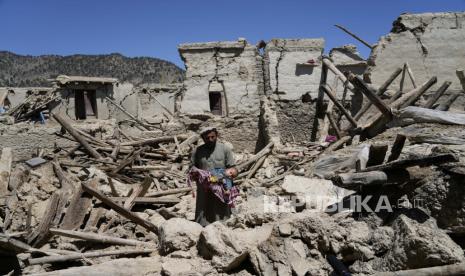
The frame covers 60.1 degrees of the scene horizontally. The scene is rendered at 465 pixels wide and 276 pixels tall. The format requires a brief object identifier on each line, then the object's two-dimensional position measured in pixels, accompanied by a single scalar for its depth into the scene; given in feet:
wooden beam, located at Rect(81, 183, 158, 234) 16.81
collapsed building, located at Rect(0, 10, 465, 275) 10.32
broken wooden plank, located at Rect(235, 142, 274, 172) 31.11
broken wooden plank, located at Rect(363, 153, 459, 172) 10.08
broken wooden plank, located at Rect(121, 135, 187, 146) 34.15
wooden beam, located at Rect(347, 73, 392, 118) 22.97
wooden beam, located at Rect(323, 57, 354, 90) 30.27
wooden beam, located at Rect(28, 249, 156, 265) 13.70
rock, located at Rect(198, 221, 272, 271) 10.33
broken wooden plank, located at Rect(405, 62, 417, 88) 28.50
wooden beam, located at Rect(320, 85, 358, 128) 25.79
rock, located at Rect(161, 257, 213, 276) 10.22
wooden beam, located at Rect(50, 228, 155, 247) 15.37
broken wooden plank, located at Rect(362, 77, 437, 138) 24.23
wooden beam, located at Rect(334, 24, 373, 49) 39.65
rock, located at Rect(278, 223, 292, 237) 10.69
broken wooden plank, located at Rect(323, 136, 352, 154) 25.34
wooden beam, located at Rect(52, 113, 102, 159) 31.86
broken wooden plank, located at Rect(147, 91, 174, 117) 72.79
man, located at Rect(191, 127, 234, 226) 16.72
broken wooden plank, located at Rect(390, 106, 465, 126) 20.10
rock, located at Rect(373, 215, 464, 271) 9.06
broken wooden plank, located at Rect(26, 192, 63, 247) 16.33
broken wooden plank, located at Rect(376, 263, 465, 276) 8.69
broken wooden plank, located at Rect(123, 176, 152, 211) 21.88
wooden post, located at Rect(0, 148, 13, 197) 23.35
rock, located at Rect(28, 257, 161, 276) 11.06
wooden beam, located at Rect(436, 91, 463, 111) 24.71
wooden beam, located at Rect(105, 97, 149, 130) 68.01
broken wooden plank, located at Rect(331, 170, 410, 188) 10.65
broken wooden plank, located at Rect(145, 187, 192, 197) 24.88
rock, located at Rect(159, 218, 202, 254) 11.34
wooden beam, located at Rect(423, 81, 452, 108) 24.39
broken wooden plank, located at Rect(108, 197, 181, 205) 22.24
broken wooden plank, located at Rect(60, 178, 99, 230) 18.58
